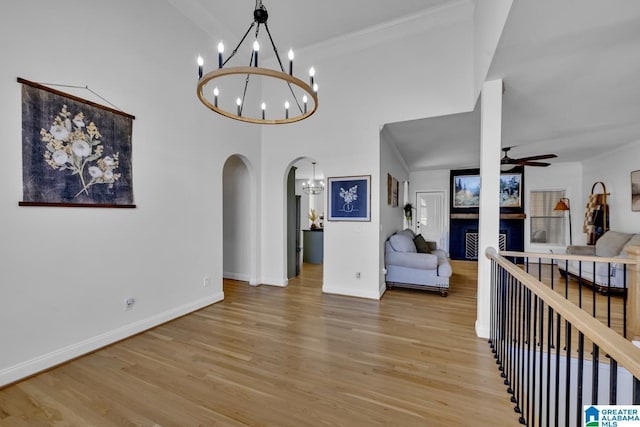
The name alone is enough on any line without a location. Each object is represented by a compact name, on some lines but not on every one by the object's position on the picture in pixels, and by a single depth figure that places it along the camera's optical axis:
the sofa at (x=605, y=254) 4.03
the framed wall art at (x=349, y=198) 4.06
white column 2.77
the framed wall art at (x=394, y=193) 5.13
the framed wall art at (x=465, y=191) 7.33
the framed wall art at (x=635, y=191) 4.57
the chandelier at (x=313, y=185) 8.31
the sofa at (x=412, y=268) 4.13
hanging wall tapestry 2.15
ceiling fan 4.31
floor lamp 6.17
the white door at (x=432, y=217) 7.70
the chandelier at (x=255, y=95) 3.88
